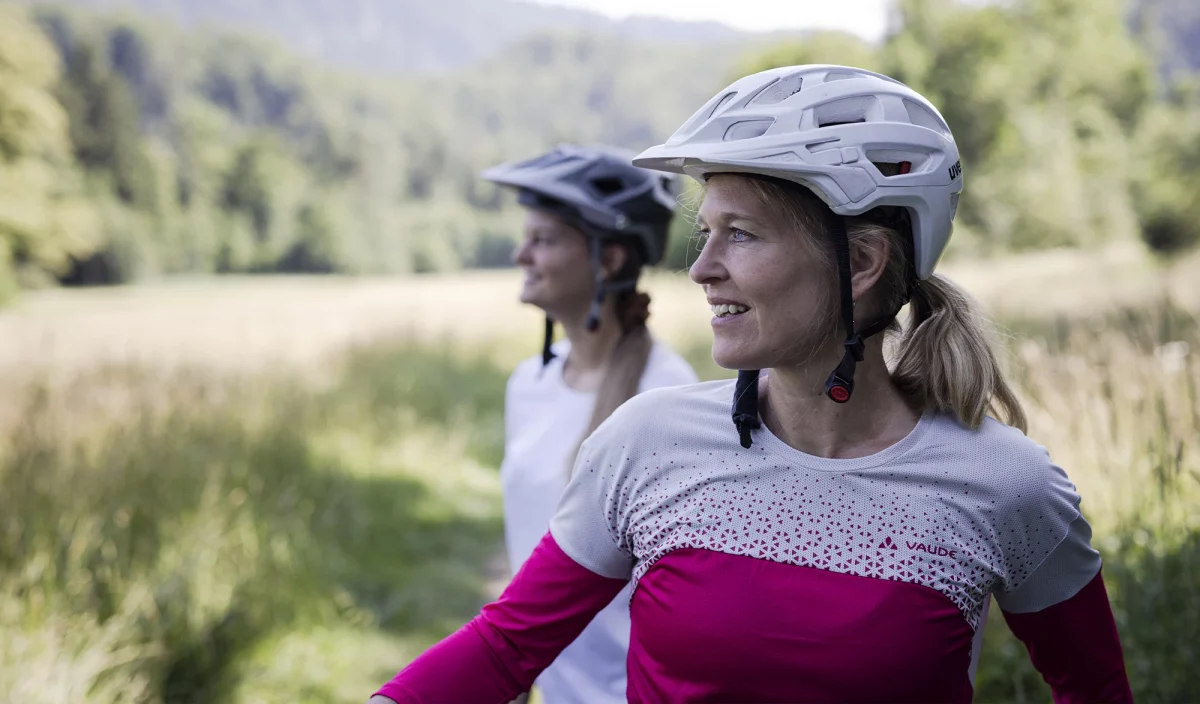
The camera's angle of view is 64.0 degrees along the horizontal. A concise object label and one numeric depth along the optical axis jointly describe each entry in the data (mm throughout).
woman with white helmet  1665
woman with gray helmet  3299
